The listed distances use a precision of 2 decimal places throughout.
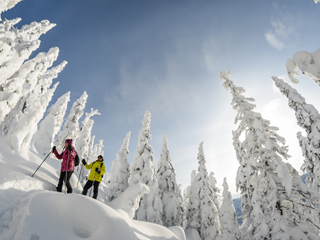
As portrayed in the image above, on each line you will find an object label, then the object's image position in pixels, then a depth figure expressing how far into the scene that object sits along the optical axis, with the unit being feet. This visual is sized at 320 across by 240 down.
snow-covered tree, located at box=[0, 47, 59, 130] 29.50
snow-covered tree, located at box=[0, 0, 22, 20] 26.89
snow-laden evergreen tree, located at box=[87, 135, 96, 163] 140.91
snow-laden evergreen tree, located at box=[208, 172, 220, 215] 80.31
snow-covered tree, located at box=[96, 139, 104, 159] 163.94
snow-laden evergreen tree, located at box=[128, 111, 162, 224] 45.52
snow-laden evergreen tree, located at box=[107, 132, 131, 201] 58.59
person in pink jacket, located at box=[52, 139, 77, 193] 20.70
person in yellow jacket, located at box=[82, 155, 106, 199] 25.29
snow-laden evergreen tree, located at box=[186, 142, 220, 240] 53.16
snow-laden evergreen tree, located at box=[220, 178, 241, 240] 53.85
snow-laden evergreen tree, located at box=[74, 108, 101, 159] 72.18
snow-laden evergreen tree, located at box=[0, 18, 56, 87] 28.43
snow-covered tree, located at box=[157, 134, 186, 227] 53.39
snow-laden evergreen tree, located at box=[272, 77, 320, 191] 28.30
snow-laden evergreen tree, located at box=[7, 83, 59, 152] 23.20
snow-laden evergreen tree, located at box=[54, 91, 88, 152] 74.13
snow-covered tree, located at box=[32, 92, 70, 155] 63.69
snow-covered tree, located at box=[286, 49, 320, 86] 12.32
